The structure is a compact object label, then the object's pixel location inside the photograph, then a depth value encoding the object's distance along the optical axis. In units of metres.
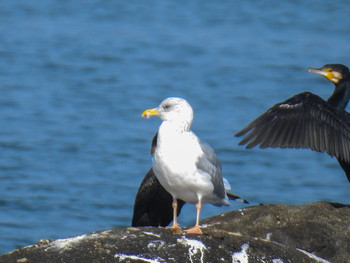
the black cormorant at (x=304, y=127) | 15.59
